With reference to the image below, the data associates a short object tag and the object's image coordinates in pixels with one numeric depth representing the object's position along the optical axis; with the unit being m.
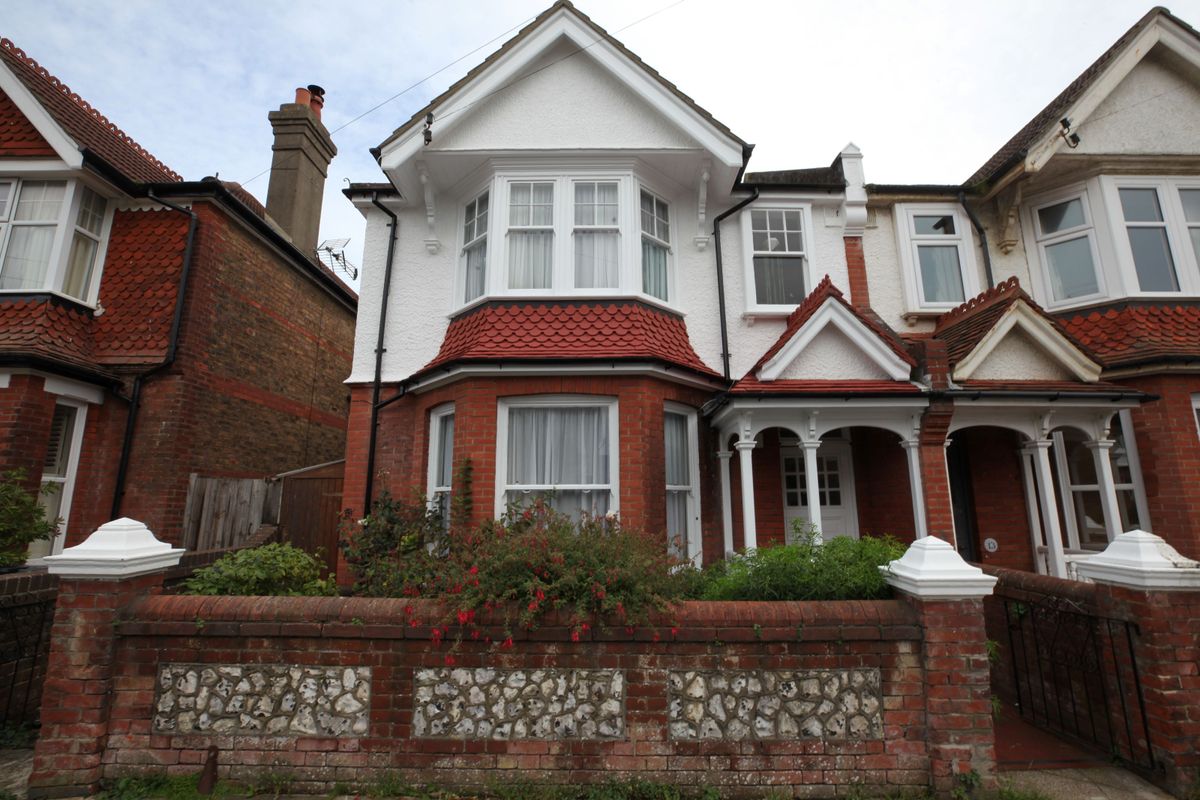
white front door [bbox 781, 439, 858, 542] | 8.31
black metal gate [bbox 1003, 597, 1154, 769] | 3.85
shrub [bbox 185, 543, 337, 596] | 4.96
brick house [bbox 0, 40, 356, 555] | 7.97
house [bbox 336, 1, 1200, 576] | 7.04
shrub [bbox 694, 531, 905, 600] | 4.08
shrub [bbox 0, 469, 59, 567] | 6.06
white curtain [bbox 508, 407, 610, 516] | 7.00
